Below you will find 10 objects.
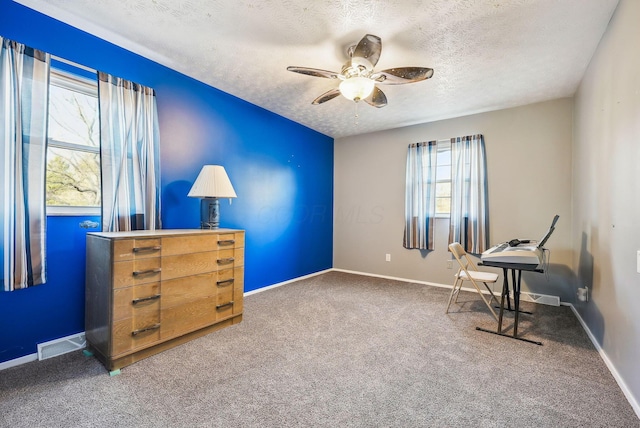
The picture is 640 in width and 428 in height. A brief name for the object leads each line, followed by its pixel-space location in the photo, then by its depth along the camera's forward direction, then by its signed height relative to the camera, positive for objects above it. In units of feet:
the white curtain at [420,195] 13.57 +0.91
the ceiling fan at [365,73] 6.89 +3.66
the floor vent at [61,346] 6.55 -3.30
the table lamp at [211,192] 8.61 +0.60
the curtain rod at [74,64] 6.72 +3.59
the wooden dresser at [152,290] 6.12 -1.95
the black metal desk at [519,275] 7.59 -1.73
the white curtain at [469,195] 12.30 +0.84
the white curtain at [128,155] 7.43 +1.51
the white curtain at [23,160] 5.95 +1.04
